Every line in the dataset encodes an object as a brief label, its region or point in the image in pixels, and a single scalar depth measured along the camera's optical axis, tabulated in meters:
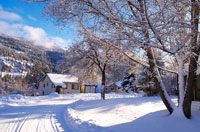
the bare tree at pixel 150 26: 4.79
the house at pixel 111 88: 50.70
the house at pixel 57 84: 39.01
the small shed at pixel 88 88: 46.41
